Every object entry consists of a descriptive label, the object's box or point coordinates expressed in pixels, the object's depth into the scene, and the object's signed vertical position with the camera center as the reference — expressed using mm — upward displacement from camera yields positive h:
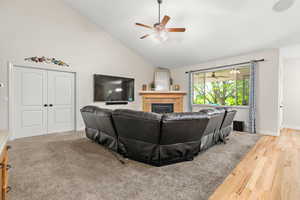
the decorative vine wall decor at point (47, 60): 3743 +1050
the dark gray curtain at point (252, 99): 4322 -26
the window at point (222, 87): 4785 +448
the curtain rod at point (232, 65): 4238 +1196
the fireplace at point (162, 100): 6105 -100
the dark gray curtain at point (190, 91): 6062 +315
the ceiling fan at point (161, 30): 3129 +1586
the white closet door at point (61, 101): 4199 -129
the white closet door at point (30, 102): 3650 -142
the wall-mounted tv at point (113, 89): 4957 +349
